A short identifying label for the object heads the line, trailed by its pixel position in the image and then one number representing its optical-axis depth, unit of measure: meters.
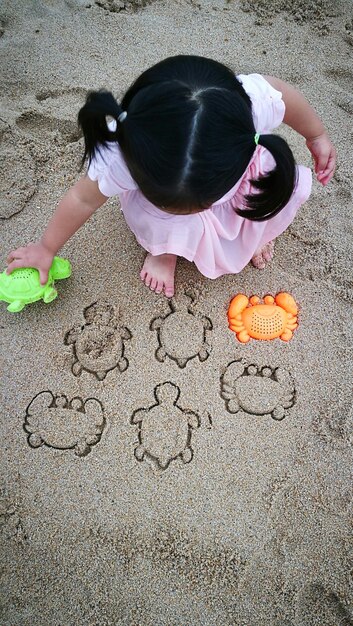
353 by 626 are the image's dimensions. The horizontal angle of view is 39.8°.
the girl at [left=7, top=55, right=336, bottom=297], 0.78
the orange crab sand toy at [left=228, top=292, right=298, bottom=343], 1.23
